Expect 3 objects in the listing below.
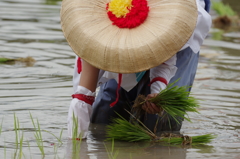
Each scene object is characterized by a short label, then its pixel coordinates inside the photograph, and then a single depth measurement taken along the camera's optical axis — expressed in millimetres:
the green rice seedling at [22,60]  11410
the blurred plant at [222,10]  20466
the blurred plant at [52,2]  23144
